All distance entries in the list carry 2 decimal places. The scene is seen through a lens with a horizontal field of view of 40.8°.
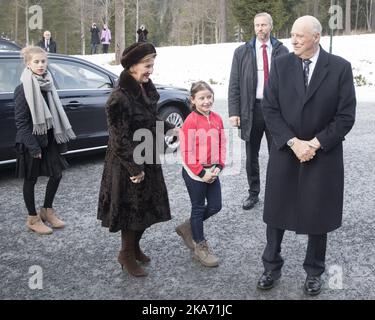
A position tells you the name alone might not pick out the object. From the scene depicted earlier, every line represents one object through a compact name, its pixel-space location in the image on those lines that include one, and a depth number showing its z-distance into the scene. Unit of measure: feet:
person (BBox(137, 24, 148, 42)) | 75.94
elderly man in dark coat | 10.85
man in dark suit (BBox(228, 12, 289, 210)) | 16.53
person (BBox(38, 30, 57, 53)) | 60.33
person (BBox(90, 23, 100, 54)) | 110.83
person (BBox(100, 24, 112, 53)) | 105.10
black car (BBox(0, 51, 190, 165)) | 19.92
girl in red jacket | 12.59
